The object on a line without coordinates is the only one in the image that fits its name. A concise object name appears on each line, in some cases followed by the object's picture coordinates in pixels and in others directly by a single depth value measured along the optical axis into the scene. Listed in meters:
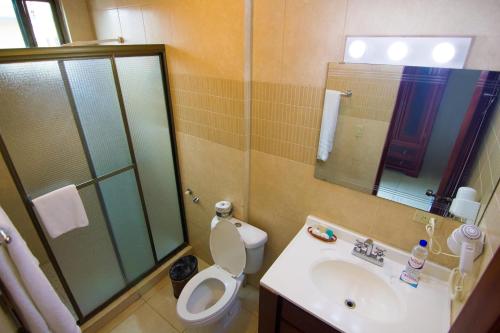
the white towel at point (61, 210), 1.36
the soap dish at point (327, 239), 1.43
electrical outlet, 1.16
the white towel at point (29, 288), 1.02
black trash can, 2.06
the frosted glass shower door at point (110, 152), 1.44
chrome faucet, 1.30
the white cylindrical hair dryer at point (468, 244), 0.88
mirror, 0.96
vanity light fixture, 0.93
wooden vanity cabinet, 1.11
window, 1.97
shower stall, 1.26
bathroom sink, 1.03
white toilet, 1.67
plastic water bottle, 1.16
